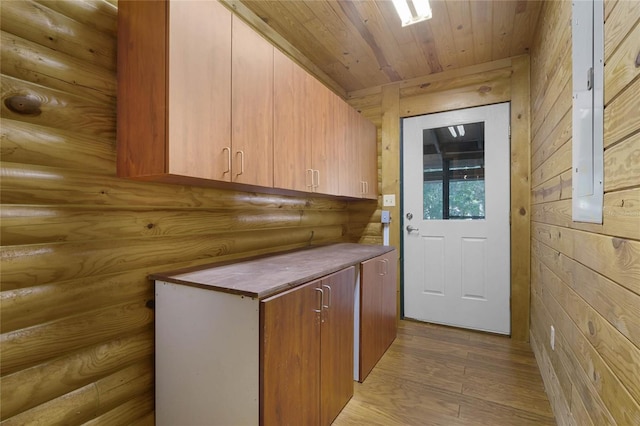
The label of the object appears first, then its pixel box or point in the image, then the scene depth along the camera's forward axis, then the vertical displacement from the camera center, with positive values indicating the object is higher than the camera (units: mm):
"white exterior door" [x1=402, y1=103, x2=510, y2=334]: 2688 -41
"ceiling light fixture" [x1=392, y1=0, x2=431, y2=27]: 1832 +1294
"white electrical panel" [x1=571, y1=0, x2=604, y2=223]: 1035 +401
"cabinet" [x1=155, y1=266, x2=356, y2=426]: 1112 -597
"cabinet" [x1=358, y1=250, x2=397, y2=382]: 1972 -709
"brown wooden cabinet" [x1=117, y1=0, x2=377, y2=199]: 1141 +502
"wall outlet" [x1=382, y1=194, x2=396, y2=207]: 3090 +138
